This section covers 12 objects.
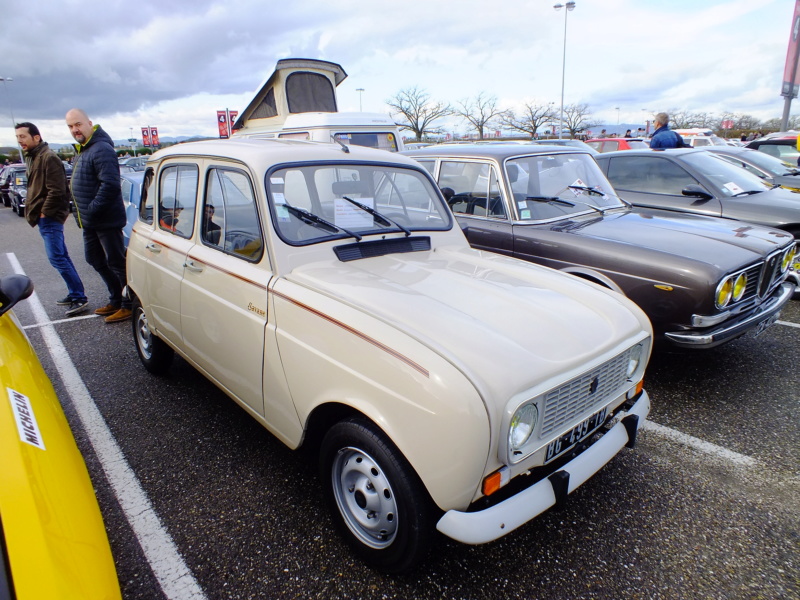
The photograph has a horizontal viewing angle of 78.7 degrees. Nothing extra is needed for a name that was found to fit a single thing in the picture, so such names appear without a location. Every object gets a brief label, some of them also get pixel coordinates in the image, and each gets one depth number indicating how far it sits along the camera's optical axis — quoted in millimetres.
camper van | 8734
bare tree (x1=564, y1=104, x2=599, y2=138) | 49594
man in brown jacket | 5355
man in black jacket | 4984
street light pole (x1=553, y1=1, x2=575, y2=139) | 31961
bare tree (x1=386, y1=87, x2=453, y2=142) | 47625
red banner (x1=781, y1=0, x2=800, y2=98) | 18188
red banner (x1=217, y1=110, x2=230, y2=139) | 20406
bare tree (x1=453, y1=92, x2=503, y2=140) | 48875
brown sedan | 3344
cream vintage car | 1736
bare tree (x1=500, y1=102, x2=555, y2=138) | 48812
